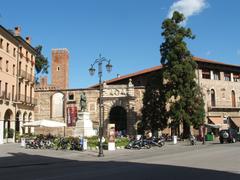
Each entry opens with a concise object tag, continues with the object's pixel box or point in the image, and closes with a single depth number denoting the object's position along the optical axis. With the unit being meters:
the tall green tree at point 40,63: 65.94
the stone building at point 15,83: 42.59
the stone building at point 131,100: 53.59
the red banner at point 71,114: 50.90
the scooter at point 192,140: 37.78
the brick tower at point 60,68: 63.03
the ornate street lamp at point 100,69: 26.30
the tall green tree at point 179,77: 44.56
